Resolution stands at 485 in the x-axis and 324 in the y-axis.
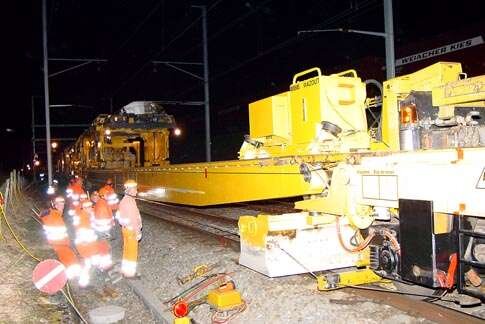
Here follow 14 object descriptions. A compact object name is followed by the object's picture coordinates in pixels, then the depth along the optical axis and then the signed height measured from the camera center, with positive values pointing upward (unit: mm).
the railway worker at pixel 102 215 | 8172 -820
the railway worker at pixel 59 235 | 7086 -1005
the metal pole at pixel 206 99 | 16703 +2433
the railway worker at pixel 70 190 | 10603 -474
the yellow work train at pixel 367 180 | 3443 -177
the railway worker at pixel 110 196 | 9023 -538
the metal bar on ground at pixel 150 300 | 5420 -1729
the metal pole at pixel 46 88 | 17297 +3113
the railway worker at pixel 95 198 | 8569 -544
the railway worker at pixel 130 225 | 7109 -890
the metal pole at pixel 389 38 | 8700 +2316
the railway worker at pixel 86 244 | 7350 -1223
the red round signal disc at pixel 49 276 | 5914 -1359
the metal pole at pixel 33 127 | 35725 +3295
